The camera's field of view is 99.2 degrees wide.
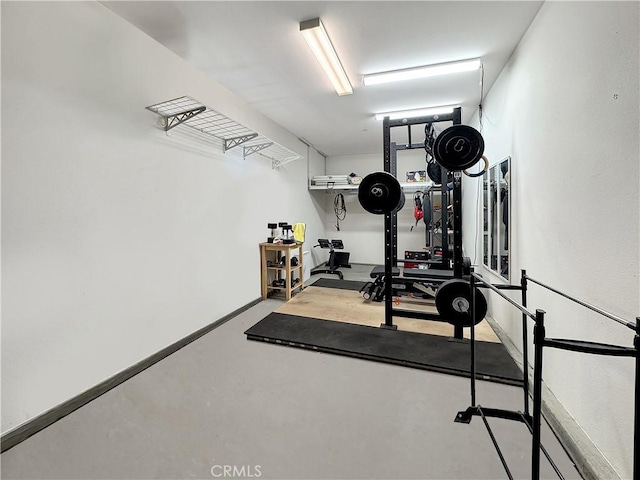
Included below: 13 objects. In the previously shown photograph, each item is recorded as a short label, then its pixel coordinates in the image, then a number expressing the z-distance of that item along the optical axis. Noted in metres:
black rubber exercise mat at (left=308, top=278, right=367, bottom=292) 5.35
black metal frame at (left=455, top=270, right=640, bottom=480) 0.90
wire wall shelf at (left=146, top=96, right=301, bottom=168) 2.60
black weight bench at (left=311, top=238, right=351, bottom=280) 6.69
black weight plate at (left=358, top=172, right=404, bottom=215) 3.03
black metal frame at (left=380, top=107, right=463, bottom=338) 3.07
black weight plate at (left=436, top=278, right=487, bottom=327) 2.60
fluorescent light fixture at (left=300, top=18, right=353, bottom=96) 2.37
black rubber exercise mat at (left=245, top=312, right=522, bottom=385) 2.47
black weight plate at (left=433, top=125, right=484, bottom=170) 2.59
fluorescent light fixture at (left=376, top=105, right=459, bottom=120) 4.40
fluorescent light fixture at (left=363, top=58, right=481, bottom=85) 3.00
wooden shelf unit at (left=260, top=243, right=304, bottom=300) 4.52
